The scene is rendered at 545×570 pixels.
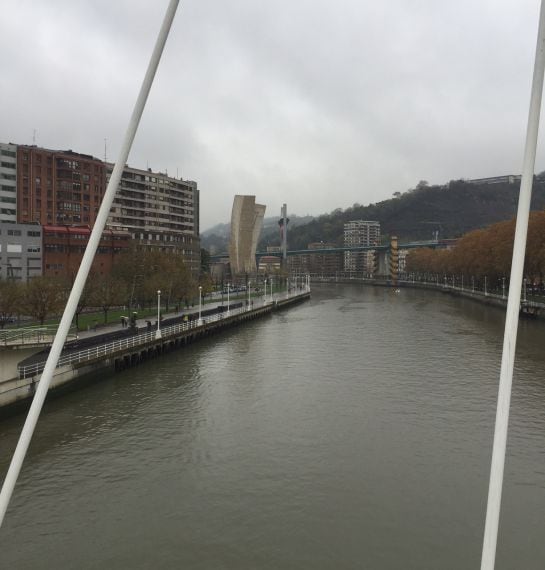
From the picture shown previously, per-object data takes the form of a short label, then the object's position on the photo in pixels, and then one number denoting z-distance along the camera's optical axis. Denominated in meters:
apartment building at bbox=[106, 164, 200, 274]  89.19
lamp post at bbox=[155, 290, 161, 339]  34.76
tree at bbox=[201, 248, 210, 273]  124.98
